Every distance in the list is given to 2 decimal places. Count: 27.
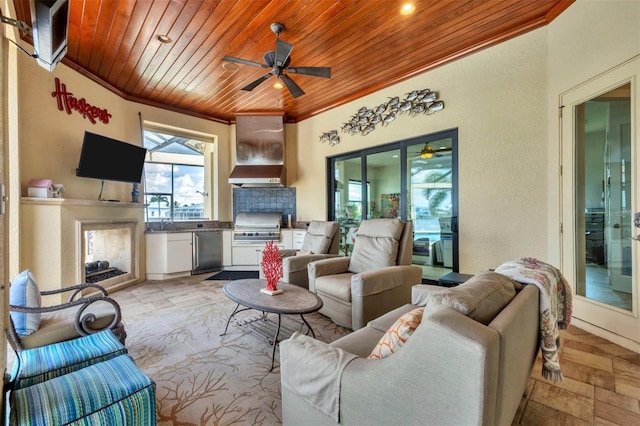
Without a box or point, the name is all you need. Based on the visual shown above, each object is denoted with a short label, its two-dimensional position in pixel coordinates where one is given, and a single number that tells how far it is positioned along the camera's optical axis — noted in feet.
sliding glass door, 12.04
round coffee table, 6.57
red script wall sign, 10.92
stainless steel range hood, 17.49
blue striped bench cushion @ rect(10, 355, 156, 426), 3.26
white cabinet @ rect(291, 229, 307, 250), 16.78
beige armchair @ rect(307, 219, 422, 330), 7.97
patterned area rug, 5.17
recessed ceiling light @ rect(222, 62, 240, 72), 11.54
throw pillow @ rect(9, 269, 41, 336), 5.32
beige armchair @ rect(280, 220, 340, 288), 10.67
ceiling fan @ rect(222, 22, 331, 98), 8.79
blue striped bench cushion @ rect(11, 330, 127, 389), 3.98
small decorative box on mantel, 9.91
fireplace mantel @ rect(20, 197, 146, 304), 9.84
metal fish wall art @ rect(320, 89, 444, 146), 12.12
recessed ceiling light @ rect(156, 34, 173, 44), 9.77
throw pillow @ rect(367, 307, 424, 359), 3.49
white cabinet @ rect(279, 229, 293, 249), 16.93
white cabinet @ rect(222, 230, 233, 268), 17.33
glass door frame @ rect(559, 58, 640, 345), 7.39
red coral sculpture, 7.84
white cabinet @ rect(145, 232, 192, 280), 15.19
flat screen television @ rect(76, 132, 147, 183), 11.43
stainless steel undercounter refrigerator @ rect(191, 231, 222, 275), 16.24
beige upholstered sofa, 2.59
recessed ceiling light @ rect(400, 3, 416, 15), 8.30
